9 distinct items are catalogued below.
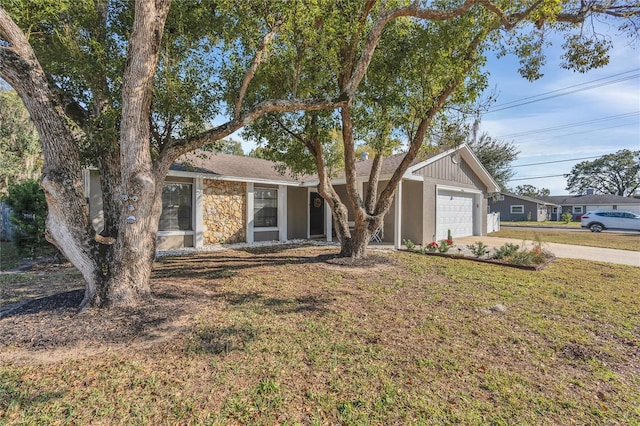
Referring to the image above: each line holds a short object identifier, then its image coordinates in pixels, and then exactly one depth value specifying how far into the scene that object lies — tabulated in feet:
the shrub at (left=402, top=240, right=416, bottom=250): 32.67
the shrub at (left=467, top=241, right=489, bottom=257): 29.25
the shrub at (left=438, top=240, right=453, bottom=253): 31.32
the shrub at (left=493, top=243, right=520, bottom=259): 27.98
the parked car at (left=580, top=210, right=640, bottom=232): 67.92
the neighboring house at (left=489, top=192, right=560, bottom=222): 119.44
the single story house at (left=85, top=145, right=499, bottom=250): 33.88
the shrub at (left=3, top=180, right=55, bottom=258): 24.38
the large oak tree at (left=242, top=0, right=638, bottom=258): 19.15
